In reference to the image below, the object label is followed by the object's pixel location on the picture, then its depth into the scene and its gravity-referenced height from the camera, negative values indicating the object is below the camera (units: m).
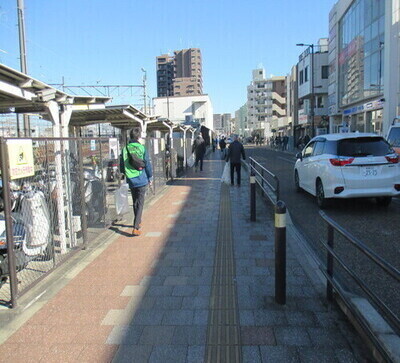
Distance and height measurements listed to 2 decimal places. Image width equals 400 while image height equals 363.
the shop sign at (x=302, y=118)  50.44 +3.41
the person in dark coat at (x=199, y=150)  18.66 -0.25
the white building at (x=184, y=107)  71.62 +7.45
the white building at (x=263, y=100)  99.50 +12.25
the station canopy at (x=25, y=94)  4.31 +0.71
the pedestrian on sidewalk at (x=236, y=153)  12.68 -0.29
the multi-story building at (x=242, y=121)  134.65 +9.09
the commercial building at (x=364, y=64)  23.09 +5.72
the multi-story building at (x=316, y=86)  44.59 +6.95
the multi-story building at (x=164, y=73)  152.88 +29.66
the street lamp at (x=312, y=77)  38.89 +7.32
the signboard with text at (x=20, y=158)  3.72 -0.09
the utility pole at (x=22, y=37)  12.46 +3.70
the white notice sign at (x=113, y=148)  7.64 -0.02
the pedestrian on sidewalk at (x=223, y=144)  29.62 +0.04
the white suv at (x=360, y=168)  7.83 -0.55
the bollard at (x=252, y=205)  7.47 -1.21
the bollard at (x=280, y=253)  3.69 -1.08
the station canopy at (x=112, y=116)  9.57 +0.86
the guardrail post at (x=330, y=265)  3.59 -1.19
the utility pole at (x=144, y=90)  29.73 +4.42
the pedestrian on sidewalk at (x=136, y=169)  6.40 -0.40
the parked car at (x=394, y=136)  10.57 +0.14
